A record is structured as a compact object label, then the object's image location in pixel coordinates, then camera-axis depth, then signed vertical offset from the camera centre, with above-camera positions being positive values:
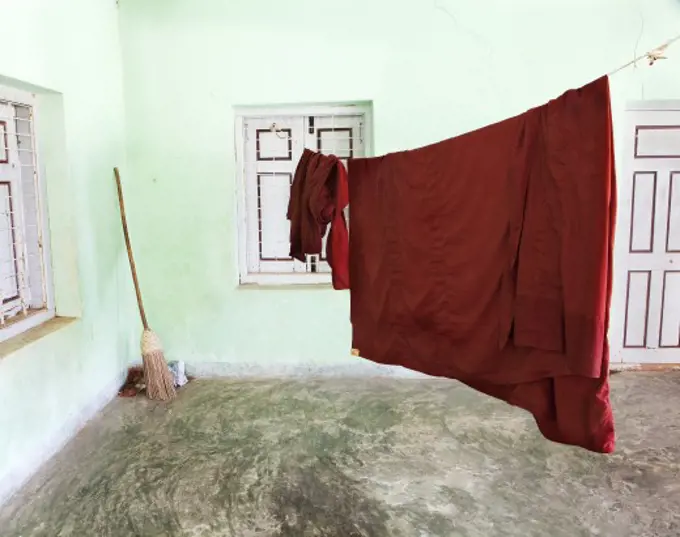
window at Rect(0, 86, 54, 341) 2.55 -0.11
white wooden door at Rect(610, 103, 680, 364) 3.45 -0.26
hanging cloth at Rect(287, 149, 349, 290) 2.15 -0.01
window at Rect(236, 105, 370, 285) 3.52 +0.33
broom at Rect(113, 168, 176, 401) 3.22 -0.95
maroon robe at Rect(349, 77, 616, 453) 1.21 -0.16
